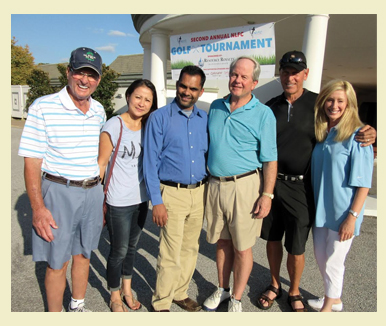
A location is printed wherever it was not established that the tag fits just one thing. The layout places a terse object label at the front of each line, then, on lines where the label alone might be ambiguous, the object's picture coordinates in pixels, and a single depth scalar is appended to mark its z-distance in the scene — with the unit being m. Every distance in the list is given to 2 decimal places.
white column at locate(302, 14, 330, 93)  4.63
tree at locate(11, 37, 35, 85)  35.26
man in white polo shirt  2.04
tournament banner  5.51
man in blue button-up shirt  2.47
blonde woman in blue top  2.34
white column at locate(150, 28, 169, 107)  7.54
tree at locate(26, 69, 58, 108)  20.59
